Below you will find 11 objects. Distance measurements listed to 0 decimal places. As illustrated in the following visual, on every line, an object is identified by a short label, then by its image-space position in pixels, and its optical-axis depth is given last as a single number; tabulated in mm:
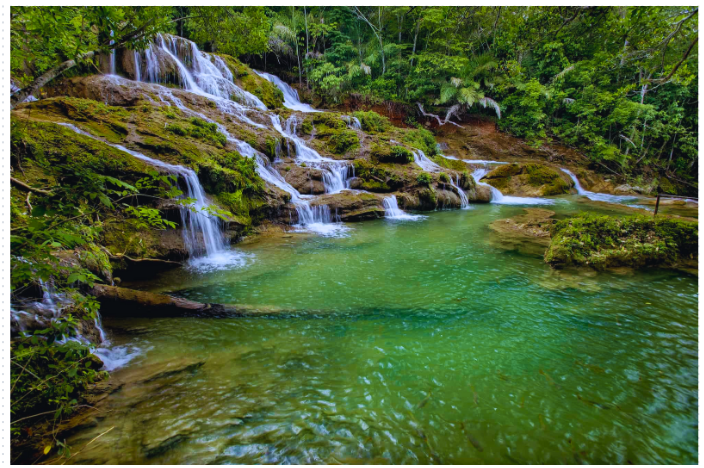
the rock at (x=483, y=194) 15705
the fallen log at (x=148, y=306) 4004
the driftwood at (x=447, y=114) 24203
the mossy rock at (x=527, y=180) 17859
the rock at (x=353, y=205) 11008
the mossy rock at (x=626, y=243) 5844
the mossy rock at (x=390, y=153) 14399
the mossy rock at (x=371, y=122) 17719
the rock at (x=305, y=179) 11766
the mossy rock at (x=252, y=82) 17578
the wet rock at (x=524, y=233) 7364
